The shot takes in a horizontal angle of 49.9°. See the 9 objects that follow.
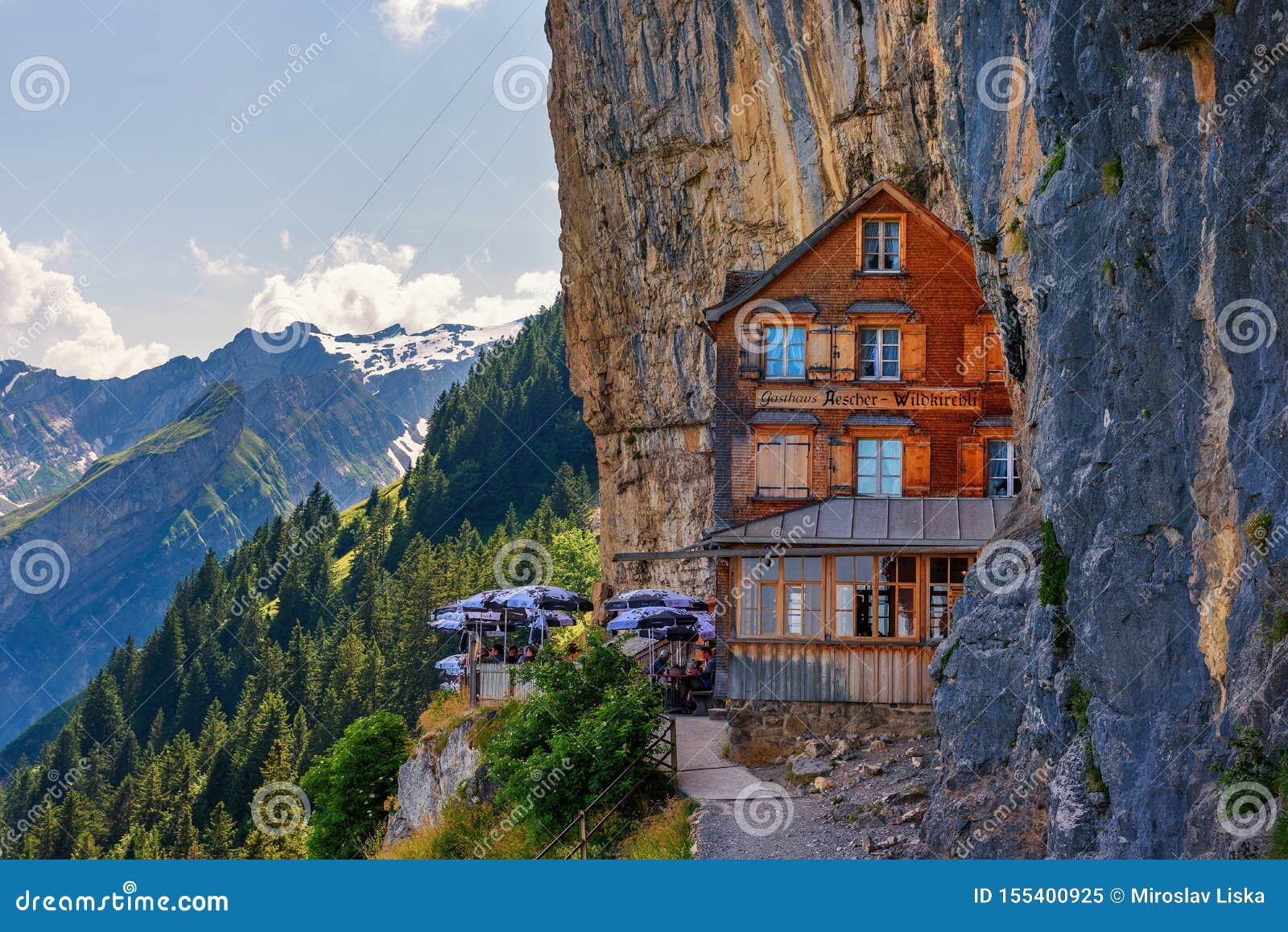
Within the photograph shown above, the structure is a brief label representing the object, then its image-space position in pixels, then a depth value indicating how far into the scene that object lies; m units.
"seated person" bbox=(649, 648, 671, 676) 36.82
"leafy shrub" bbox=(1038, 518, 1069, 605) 18.67
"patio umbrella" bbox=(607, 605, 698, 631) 34.62
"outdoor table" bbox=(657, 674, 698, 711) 33.91
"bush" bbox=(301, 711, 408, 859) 34.50
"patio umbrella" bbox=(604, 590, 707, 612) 36.62
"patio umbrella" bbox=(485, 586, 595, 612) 35.06
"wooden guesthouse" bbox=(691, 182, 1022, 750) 32.66
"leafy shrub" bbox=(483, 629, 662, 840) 23.52
